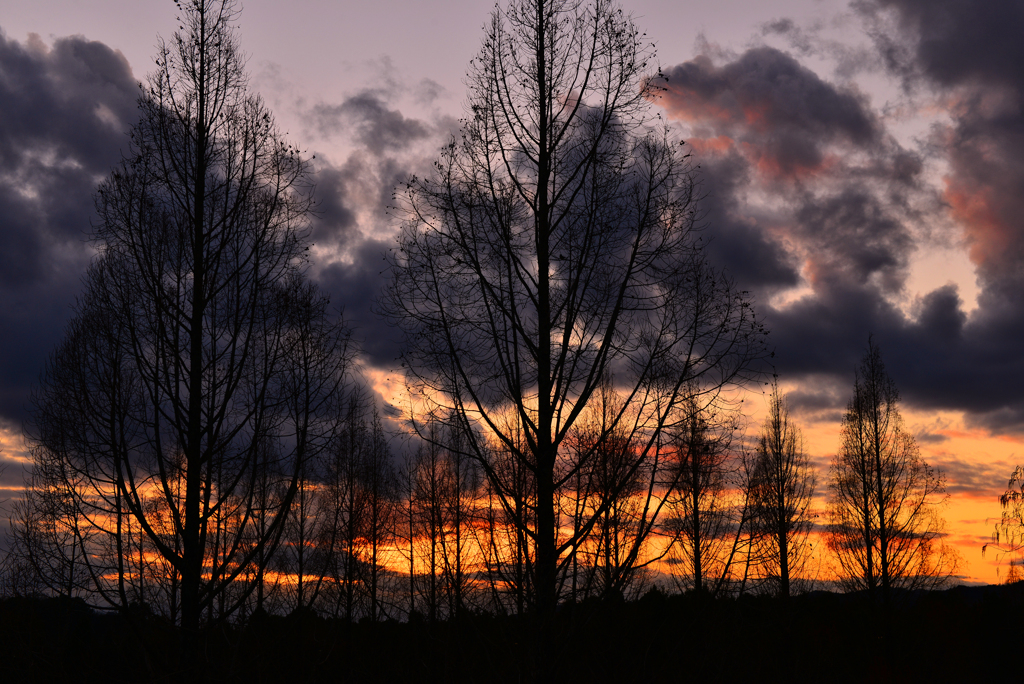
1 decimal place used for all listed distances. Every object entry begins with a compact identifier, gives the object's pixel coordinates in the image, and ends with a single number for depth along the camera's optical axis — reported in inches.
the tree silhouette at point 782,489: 1064.8
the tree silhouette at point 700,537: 927.7
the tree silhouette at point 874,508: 986.1
